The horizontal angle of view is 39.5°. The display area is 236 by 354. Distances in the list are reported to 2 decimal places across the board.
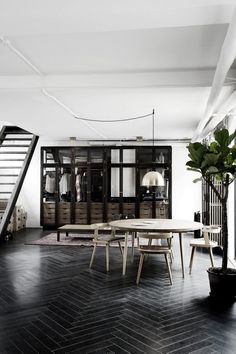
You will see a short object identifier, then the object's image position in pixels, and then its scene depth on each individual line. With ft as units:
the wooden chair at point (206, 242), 15.74
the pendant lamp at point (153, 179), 17.75
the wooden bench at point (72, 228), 24.31
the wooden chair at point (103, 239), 16.63
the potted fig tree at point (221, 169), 12.21
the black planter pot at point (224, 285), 12.23
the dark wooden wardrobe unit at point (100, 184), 31.68
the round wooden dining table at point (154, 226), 14.70
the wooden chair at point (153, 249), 14.51
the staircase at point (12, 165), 23.93
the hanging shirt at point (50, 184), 32.37
